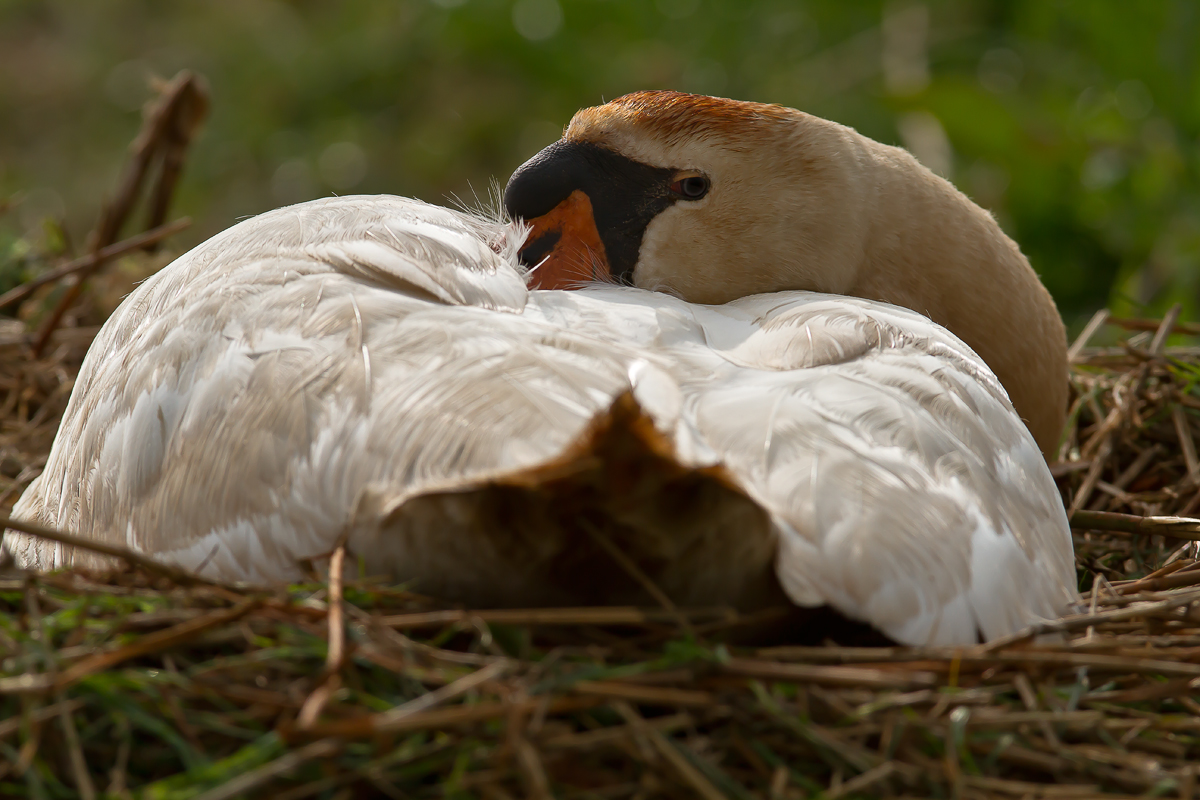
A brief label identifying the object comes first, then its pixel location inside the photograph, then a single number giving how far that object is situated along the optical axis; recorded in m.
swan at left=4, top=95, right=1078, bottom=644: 7.78
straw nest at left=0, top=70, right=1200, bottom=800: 7.77
